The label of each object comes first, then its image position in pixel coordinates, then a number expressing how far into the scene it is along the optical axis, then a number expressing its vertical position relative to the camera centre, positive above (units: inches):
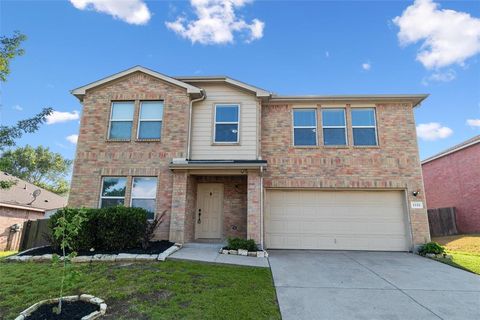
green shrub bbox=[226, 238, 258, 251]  339.9 -38.6
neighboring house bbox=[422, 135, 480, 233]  581.6 +83.7
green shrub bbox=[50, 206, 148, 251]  317.7 -22.0
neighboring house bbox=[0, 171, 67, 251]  584.7 +2.8
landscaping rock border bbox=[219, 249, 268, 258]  333.6 -48.2
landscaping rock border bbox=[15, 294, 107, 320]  160.2 -60.7
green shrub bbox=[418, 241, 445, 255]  361.1 -42.3
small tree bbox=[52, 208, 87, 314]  165.0 -14.8
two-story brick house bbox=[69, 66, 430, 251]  394.3 +78.2
